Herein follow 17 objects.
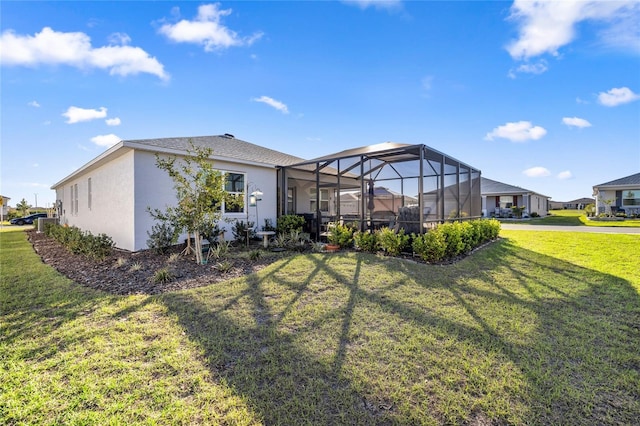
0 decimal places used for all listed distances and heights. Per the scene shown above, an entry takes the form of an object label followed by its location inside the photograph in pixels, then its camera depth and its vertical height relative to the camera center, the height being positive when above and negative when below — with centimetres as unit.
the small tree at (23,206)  3712 +135
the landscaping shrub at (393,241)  717 -78
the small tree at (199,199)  668 +35
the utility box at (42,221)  1829 -38
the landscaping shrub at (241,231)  942 -61
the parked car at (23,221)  3019 -54
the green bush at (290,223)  1010 -40
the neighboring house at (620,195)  2381 +114
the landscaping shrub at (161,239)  766 -69
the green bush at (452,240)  707 -76
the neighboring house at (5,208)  3861 +116
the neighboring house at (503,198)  2806 +117
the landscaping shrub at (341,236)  841 -74
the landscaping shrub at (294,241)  836 -91
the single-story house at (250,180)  807 +118
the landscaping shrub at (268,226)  1061 -51
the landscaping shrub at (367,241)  766 -83
